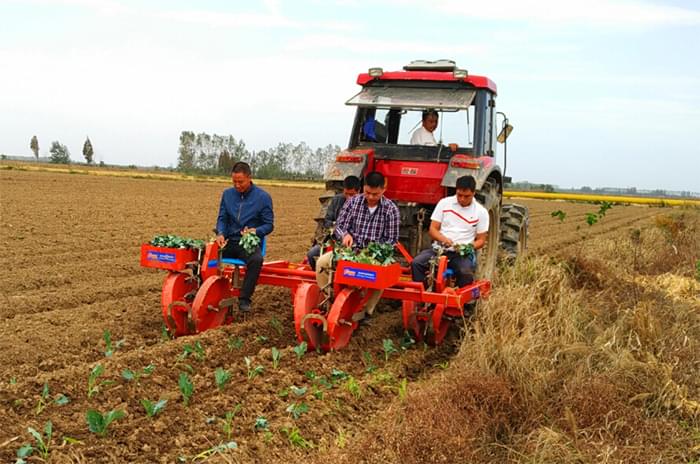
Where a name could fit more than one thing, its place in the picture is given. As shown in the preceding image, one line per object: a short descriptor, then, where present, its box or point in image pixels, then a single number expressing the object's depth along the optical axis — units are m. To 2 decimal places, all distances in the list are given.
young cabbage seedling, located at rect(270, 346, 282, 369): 4.96
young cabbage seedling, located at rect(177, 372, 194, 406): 4.25
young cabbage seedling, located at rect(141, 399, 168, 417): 4.00
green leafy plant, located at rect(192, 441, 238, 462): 3.56
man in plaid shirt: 6.38
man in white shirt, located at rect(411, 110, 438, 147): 7.46
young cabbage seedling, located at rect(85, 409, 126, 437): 3.71
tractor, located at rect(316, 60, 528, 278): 7.21
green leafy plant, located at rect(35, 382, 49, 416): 4.03
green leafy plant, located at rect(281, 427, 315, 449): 3.81
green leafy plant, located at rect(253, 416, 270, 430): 3.95
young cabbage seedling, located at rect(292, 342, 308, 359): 5.22
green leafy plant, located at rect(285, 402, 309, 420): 4.15
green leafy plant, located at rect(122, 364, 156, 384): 4.47
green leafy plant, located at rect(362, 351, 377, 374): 5.25
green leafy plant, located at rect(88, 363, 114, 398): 4.32
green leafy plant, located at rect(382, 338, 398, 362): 5.62
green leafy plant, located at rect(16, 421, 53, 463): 3.42
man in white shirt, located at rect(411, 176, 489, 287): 6.39
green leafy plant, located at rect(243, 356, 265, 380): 4.77
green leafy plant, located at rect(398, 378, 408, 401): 4.50
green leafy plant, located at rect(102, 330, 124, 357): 5.47
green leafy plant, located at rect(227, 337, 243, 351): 5.43
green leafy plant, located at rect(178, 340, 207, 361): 5.09
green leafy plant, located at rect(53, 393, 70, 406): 4.13
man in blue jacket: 6.46
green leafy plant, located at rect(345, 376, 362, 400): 4.63
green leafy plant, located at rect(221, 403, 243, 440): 3.84
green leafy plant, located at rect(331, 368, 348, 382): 5.00
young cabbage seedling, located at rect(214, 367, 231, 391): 4.46
